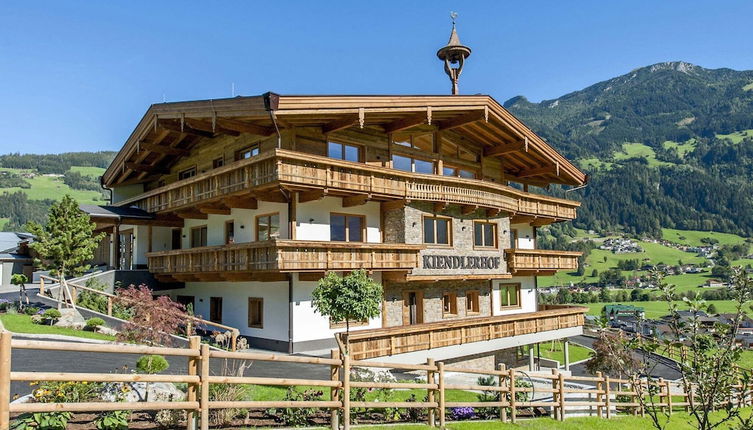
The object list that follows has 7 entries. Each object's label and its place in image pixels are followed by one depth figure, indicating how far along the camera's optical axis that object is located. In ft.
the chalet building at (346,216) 64.39
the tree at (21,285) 82.21
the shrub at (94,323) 68.54
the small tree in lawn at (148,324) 40.93
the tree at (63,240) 73.92
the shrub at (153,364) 41.47
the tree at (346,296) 54.39
